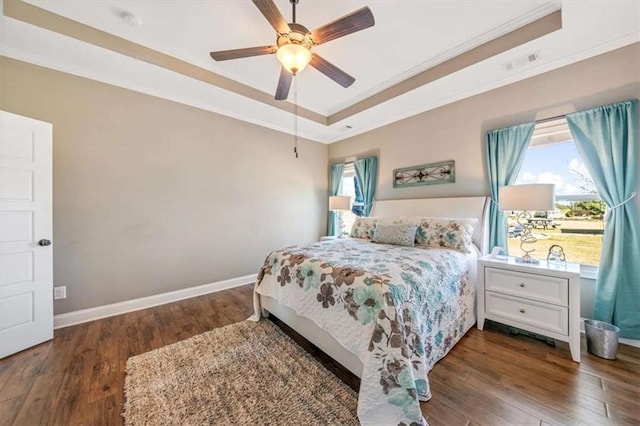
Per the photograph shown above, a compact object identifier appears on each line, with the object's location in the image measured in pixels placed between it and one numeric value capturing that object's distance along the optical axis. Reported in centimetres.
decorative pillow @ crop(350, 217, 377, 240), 335
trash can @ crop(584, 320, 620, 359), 184
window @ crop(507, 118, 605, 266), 233
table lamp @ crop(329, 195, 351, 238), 419
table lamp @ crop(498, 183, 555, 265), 206
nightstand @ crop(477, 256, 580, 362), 187
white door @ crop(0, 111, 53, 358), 195
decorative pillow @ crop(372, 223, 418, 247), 276
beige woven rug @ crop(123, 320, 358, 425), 138
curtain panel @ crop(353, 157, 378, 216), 419
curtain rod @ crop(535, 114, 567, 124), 236
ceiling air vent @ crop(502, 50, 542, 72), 230
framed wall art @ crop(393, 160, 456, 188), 323
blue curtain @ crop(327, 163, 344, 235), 486
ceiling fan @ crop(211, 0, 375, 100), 158
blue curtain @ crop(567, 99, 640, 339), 200
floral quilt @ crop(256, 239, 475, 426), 129
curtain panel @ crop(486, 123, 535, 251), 259
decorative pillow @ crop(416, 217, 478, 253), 257
